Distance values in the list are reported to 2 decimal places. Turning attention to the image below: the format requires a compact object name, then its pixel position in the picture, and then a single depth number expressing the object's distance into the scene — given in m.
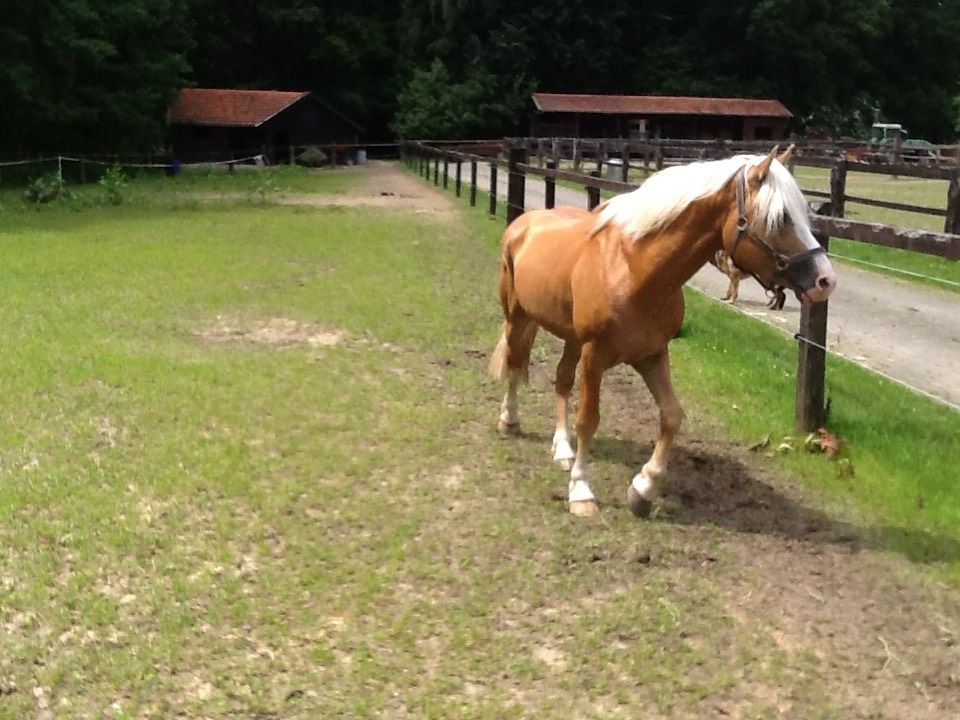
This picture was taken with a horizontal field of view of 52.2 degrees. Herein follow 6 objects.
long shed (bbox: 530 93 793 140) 52.28
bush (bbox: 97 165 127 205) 21.93
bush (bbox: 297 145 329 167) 44.66
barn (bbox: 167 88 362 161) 46.38
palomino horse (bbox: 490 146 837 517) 3.76
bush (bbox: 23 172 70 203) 21.94
